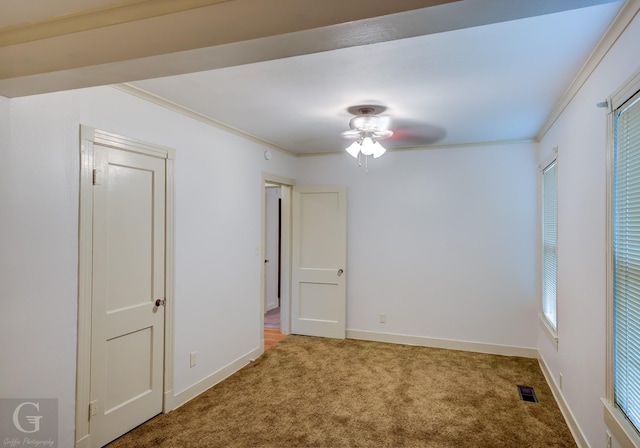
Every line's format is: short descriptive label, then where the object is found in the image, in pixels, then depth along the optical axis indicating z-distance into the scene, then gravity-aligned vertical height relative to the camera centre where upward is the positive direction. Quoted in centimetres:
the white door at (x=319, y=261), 499 -50
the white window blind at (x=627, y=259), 164 -15
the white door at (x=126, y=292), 243 -50
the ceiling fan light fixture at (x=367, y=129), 320 +93
